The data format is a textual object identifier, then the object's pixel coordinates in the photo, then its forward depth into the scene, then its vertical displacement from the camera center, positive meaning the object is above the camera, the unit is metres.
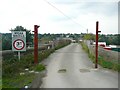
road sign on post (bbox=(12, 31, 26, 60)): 14.10 -0.43
